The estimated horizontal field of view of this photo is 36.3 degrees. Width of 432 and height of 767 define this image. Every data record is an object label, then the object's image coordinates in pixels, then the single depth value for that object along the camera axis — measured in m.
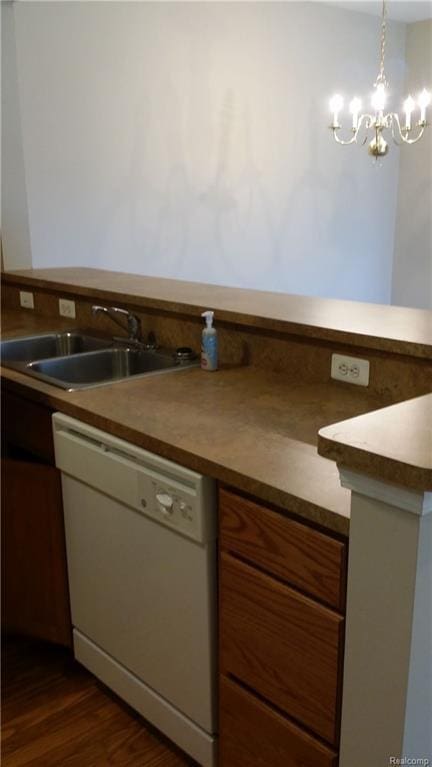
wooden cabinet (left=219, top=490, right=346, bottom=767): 1.15
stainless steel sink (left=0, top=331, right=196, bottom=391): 2.19
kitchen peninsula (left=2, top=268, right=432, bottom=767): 1.01
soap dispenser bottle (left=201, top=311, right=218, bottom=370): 2.02
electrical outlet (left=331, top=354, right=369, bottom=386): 1.75
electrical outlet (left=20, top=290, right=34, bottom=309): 3.09
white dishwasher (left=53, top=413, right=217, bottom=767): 1.44
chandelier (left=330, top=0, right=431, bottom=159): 3.79
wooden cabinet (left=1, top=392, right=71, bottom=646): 1.90
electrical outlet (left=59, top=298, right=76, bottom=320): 2.82
